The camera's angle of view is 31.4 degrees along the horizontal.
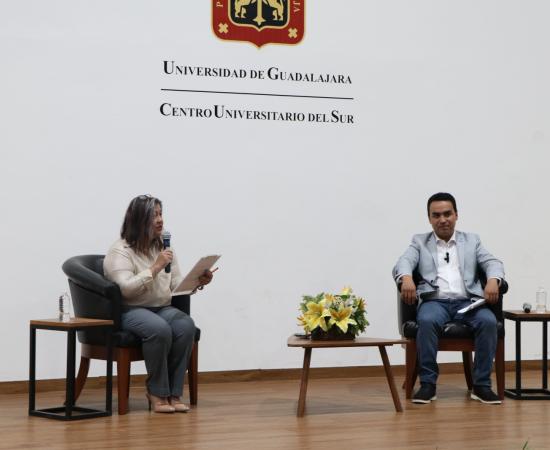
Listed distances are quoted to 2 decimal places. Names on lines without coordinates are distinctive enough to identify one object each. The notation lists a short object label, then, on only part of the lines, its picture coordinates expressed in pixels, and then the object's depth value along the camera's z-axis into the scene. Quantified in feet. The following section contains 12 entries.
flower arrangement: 15.97
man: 17.65
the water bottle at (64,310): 16.37
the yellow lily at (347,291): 16.48
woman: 16.46
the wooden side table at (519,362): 17.99
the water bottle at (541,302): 18.56
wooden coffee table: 15.76
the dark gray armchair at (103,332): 16.35
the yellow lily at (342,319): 15.92
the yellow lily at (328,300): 16.17
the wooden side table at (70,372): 15.70
